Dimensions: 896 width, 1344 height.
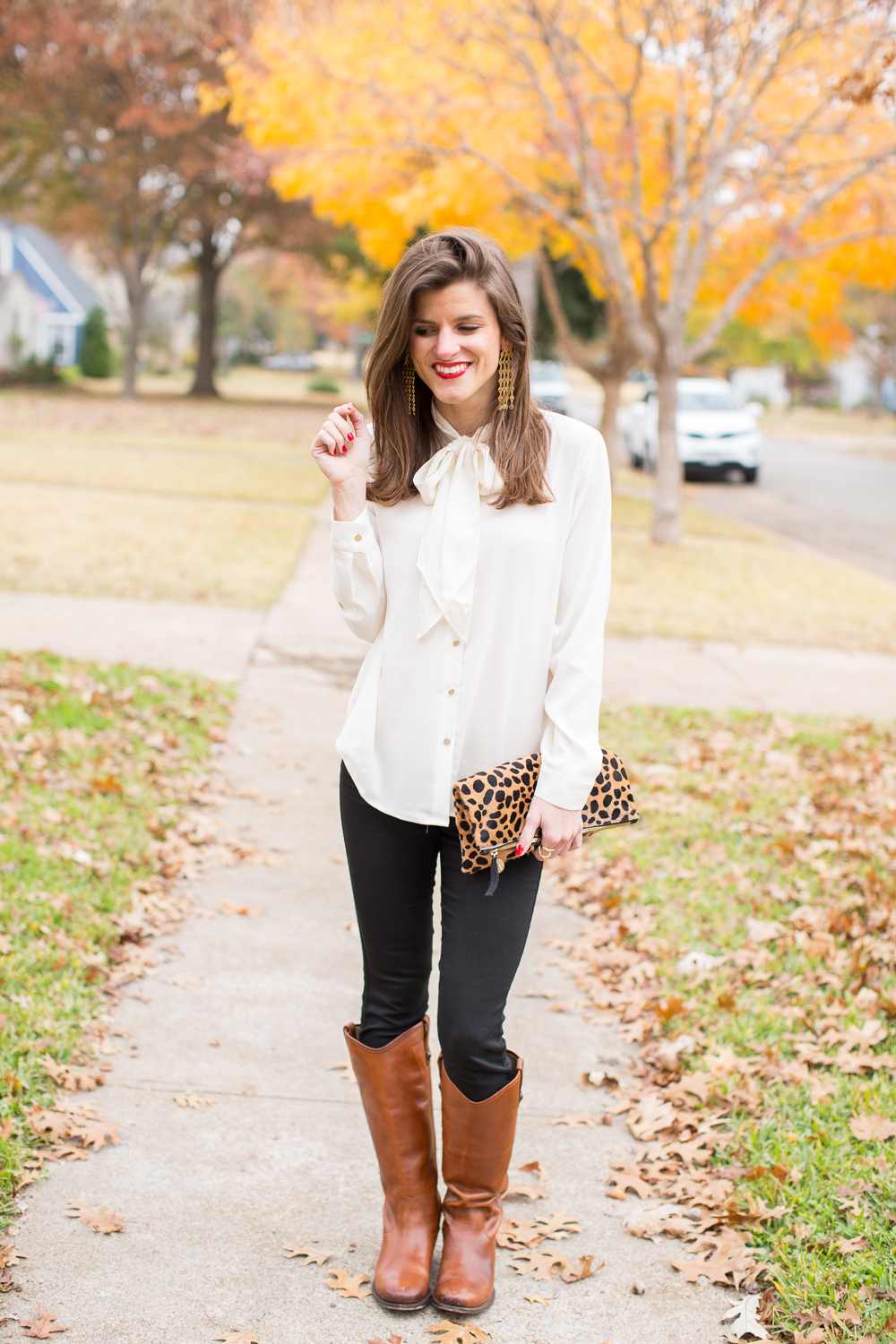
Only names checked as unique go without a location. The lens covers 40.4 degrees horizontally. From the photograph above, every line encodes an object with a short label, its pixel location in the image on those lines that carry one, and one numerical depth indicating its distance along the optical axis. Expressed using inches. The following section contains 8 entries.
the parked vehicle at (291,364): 3122.5
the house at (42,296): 1672.0
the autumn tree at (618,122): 403.2
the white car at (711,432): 861.8
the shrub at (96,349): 1702.8
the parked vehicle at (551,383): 1068.7
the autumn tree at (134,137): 952.9
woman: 91.7
